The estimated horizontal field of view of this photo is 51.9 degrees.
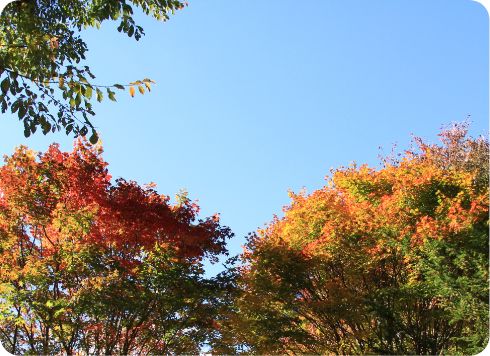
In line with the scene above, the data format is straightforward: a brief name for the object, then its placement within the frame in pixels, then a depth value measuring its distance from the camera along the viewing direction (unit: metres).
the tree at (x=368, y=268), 12.12
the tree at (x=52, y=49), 5.70
